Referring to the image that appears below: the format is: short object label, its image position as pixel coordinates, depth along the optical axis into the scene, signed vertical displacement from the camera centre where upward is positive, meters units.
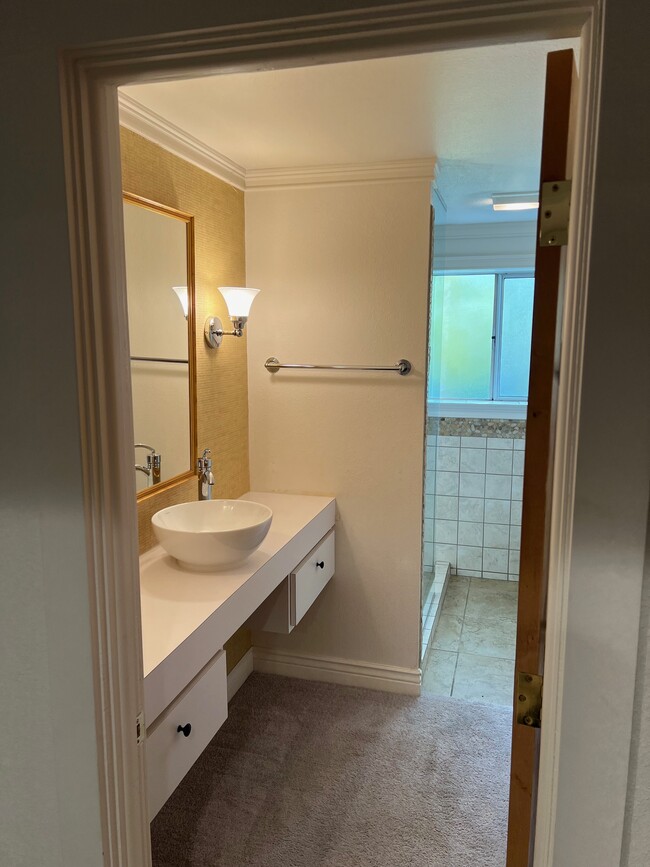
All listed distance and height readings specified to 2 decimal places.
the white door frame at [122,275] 0.78 +0.10
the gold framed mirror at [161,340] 2.06 +0.01
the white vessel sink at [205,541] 1.91 -0.60
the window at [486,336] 4.24 +0.05
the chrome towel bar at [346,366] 2.71 -0.10
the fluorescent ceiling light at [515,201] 3.16 +0.71
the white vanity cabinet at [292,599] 2.45 -1.00
